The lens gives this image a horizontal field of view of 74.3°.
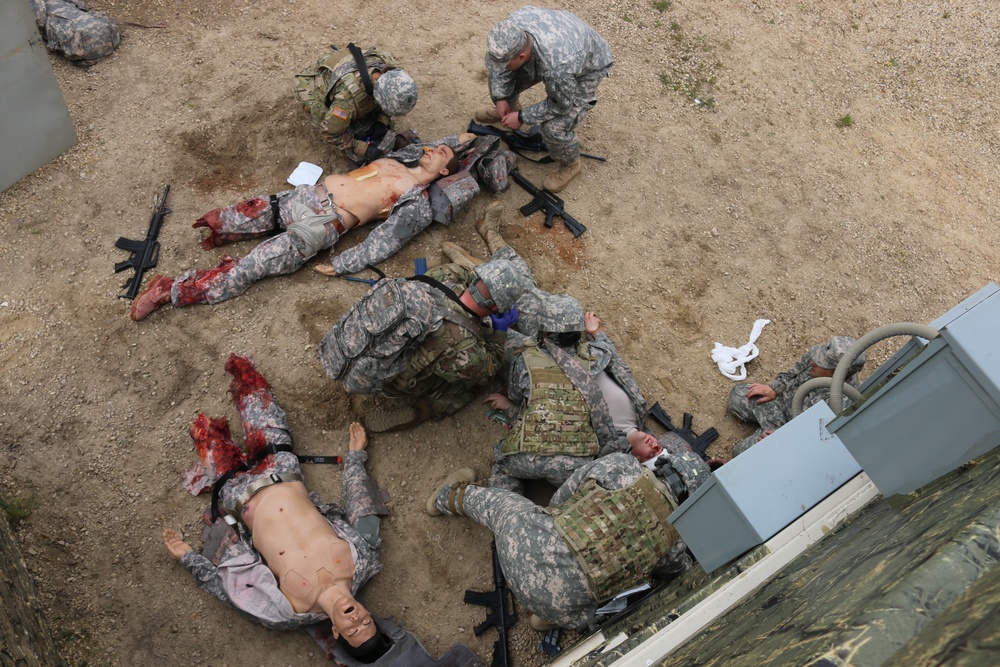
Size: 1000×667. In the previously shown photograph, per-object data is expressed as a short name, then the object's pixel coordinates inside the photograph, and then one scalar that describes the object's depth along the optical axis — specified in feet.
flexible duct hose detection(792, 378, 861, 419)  11.52
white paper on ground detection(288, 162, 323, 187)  19.45
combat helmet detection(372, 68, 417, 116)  18.01
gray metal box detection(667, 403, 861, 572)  9.73
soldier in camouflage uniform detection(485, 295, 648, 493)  14.24
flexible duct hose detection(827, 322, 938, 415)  8.48
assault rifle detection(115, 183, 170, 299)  17.37
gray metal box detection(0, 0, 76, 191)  17.11
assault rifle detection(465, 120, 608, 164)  20.99
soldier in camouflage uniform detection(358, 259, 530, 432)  14.48
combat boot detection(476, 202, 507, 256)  18.75
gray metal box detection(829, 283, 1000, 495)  6.97
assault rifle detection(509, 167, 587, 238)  19.58
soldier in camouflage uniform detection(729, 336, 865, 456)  14.70
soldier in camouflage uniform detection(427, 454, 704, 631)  11.93
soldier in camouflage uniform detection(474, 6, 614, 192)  17.99
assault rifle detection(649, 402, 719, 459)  16.55
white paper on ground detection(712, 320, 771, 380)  17.81
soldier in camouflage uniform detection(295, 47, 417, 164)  18.17
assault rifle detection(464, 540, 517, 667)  13.94
